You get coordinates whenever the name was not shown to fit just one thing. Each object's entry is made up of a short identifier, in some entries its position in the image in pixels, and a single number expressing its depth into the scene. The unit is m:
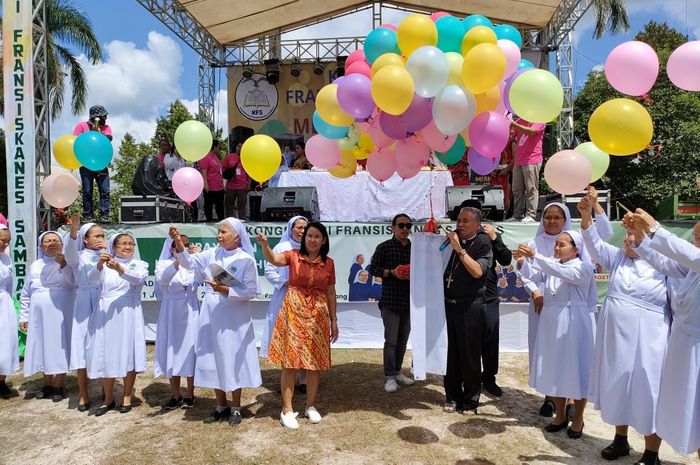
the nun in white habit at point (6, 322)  4.89
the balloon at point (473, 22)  3.88
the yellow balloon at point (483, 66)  3.36
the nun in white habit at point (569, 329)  3.68
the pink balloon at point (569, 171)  3.36
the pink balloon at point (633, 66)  3.17
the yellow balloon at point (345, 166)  4.65
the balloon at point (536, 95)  3.35
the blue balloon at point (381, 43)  3.93
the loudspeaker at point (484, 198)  6.77
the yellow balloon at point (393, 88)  3.37
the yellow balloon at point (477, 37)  3.60
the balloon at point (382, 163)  4.46
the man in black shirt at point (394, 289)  4.75
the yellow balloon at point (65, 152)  4.51
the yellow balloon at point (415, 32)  3.66
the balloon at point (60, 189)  4.19
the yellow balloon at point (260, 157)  4.36
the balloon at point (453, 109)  3.46
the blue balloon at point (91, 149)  4.23
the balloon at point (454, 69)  3.58
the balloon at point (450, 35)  3.86
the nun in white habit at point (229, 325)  3.97
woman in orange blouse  3.89
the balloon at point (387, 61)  3.65
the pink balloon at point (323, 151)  4.46
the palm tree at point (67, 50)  16.66
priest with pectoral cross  4.02
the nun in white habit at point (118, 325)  4.24
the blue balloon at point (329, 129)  4.24
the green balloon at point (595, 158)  3.59
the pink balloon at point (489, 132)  3.73
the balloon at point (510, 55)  3.77
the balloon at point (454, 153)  4.29
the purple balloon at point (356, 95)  3.68
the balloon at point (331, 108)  3.96
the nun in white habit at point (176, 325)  4.43
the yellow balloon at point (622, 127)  3.07
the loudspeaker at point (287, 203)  7.03
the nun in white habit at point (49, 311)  4.70
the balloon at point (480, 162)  4.38
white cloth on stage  7.98
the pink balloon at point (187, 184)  4.29
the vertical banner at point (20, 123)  6.26
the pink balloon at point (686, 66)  2.99
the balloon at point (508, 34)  4.06
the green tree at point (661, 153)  14.02
